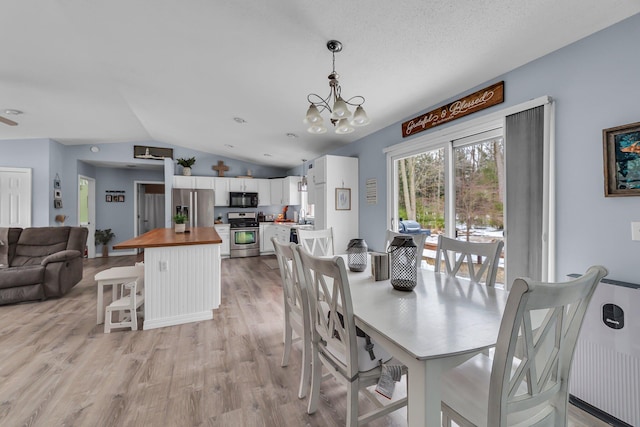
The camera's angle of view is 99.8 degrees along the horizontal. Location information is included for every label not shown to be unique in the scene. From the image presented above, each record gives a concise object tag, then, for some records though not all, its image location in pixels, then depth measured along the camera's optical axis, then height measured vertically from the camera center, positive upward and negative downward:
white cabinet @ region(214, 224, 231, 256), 6.63 -0.51
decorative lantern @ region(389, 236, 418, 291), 1.50 -0.29
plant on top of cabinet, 6.58 +1.24
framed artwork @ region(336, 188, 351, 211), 4.29 +0.24
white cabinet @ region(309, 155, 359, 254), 4.22 +0.30
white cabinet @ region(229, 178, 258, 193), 7.07 +0.79
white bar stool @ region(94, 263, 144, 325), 2.79 -0.67
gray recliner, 3.34 -0.63
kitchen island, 2.76 -0.68
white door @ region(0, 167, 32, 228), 4.66 +0.31
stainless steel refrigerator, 6.23 +0.22
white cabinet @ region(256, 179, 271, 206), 7.36 +0.61
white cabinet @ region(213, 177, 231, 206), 6.88 +0.60
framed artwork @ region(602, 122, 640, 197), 1.55 +0.32
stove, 6.68 -0.59
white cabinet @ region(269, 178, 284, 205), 7.33 +0.64
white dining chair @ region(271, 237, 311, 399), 1.61 -0.61
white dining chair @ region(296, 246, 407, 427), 1.18 -0.67
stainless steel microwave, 6.97 +0.38
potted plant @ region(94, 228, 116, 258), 6.64 -0.58
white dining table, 0.88 -0.44
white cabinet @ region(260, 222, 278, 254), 6.94 -0.51
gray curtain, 2.02 +0.17
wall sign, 2.32 +1.04
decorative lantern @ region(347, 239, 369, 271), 1.99 -0.30
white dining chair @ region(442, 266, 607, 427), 0.77 -0.53
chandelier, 1.81 +0.70
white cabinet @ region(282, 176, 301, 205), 6.79 +0.61
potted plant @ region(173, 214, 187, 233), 3.74 -0.12
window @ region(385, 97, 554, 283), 2.01 +0.30
